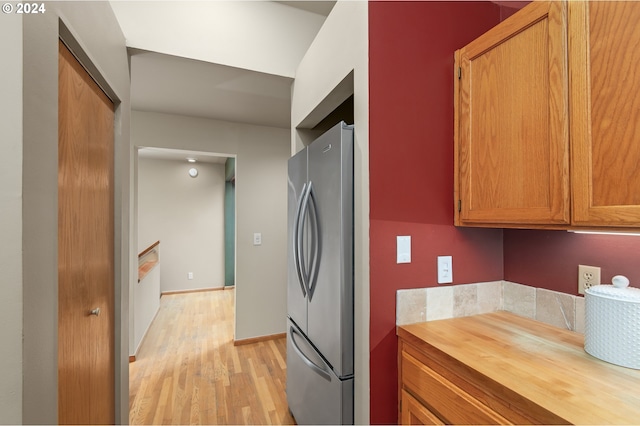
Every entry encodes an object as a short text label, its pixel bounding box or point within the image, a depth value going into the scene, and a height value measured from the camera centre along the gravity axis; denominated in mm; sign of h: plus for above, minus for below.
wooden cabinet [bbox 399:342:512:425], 909 -642
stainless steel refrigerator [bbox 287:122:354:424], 1366 -361
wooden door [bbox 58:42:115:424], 1078 -146
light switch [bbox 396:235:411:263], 1297 -154
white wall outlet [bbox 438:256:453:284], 1377 -262
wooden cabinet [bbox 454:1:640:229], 863 +339
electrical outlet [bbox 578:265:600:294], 1146 -250
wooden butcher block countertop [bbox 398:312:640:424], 729 -482
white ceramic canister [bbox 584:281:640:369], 898 -355
